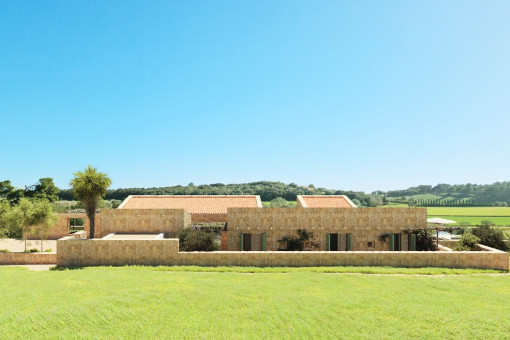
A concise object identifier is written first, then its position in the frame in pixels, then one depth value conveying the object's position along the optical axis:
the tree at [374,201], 107.38
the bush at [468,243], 23.50
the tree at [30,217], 26.81
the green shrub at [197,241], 23.19
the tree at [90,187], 24.72
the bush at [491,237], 26.91
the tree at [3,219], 27.18
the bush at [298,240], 25.14
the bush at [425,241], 24.73
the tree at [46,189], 50.41
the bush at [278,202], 79.78
